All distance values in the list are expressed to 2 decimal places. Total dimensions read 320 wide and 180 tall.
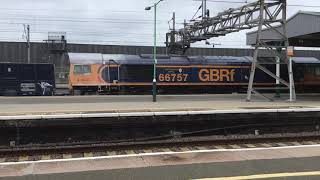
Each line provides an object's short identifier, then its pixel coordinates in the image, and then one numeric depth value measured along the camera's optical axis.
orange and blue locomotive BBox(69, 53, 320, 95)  42.06
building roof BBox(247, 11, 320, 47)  30.67
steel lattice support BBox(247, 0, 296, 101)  28.23
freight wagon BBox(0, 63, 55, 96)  40.59
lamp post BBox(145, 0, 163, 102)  38.70
